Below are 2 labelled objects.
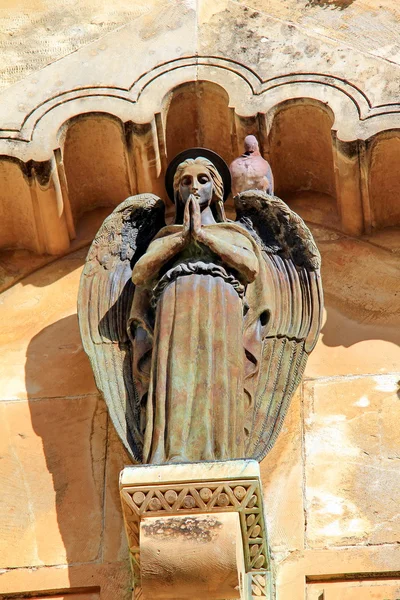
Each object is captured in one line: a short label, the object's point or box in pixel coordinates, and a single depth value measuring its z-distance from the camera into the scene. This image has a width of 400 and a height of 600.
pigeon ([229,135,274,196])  15.31
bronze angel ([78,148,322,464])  12.61
